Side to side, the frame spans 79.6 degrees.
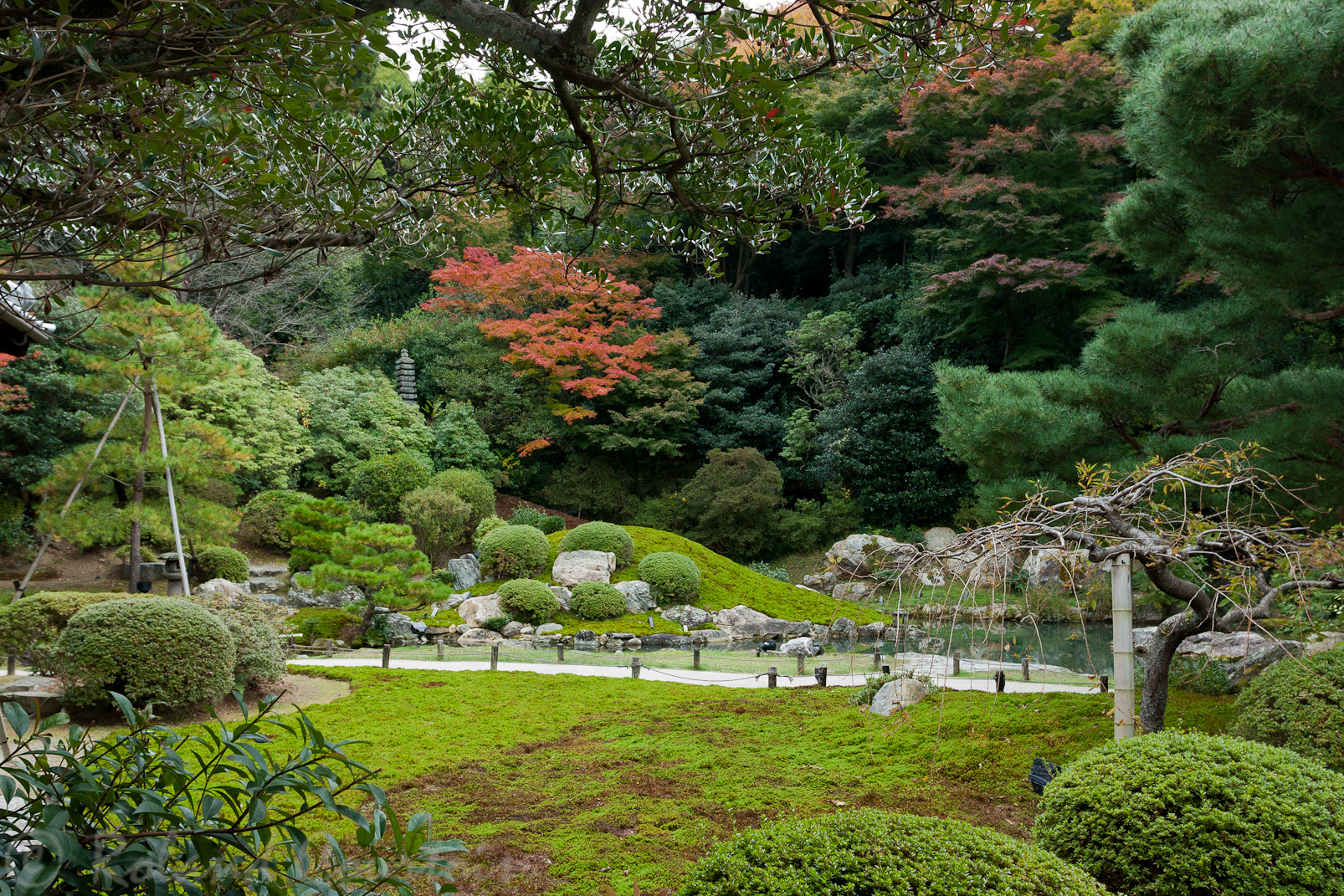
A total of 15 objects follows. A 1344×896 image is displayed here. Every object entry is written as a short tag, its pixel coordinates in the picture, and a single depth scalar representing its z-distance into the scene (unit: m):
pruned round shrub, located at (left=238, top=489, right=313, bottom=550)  13.42
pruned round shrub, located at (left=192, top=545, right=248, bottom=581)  11.57
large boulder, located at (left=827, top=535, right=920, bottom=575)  13.29
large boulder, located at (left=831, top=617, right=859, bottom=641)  11.57
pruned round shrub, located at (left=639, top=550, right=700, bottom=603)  11.84
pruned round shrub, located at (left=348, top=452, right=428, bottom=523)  14.30
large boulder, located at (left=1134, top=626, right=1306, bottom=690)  5.24
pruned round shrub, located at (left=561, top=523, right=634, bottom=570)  12.41
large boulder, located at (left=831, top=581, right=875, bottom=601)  13.67
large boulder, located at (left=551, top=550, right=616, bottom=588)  11.88
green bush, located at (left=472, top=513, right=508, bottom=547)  13.27
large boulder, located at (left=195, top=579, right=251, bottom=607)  9.82
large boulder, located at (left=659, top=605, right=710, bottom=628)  11.49
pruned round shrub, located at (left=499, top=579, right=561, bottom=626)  10.77
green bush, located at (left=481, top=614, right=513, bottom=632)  10.60
